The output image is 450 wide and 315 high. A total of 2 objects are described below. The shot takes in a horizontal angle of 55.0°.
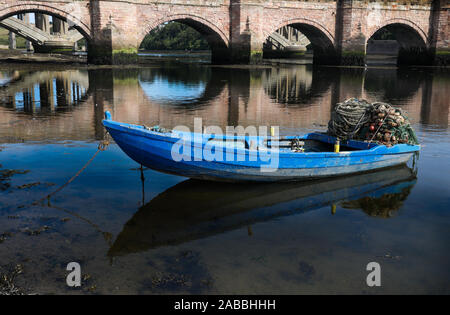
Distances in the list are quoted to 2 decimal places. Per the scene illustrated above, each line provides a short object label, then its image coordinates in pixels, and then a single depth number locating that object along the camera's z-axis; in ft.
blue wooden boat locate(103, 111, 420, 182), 21.08
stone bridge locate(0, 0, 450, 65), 91.66
